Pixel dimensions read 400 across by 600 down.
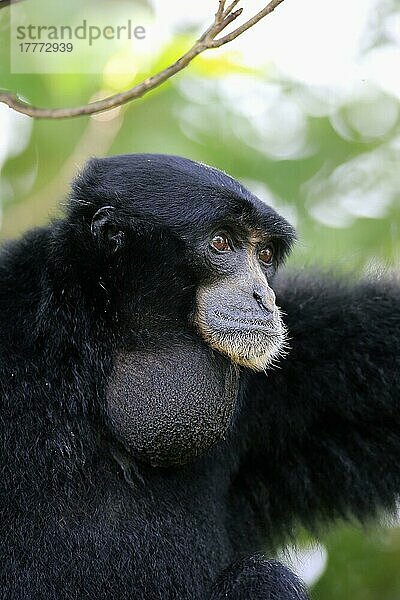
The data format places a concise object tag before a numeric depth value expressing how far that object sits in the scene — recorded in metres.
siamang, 10.41
